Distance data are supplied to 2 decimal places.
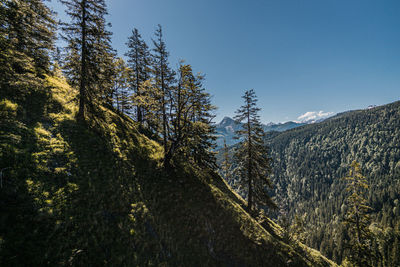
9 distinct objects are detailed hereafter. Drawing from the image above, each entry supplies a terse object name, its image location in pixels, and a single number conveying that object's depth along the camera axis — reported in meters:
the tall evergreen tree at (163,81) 14.17
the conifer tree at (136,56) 25.08
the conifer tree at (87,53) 13.17
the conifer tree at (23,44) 10.33
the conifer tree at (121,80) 23.75
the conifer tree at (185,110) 13.76
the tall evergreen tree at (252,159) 20.28
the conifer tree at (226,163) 39.75
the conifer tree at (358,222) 16.59
